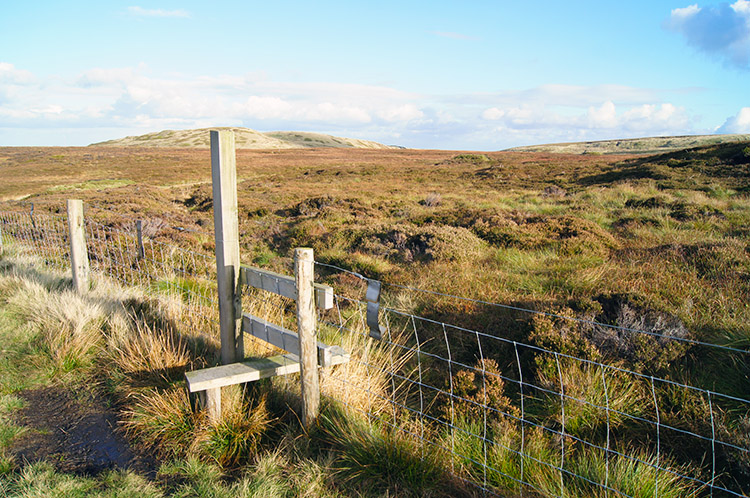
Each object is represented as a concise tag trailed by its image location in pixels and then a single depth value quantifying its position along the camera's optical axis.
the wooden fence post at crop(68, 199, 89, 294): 5.93
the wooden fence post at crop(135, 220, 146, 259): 7.09
